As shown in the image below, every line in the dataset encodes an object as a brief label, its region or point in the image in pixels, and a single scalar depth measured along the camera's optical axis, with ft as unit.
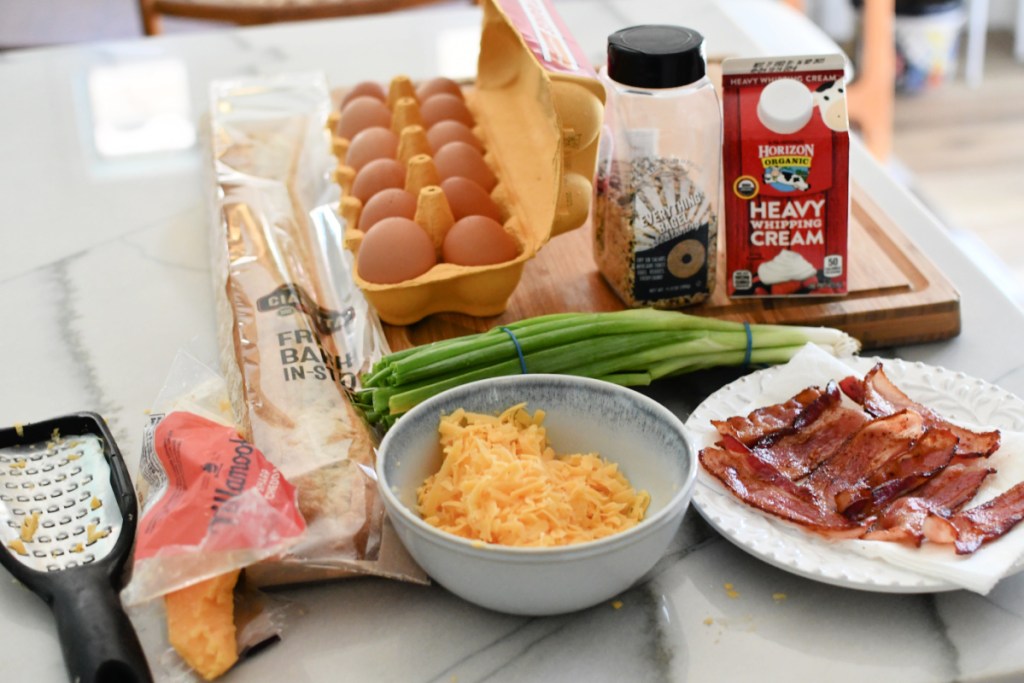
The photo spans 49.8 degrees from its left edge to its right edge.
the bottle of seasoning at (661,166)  3.77
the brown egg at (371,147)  4.76
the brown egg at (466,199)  4.30
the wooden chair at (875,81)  10.37
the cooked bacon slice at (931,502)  2.97
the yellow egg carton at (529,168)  3.88
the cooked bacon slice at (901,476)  3.10
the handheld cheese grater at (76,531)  2.71
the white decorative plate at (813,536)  2.88
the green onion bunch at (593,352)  3.59
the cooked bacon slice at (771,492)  3.03
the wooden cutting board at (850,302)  4.16
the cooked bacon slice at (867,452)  3.21
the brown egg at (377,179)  4.48
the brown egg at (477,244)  4.04
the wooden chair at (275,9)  9.15
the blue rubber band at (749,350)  3.90
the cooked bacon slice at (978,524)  2.92
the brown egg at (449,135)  4.82
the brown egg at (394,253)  3.98
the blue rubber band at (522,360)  3.69
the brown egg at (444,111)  5.09
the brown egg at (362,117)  5.09
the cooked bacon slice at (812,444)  3.29
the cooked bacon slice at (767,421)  3.39
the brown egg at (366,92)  5.41
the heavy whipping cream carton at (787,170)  3.93
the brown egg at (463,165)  4.55
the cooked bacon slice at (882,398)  3.43
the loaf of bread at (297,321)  3.11
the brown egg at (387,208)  4.24
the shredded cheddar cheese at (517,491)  2.89
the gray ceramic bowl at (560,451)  2.72
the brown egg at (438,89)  5.32
